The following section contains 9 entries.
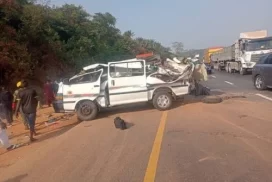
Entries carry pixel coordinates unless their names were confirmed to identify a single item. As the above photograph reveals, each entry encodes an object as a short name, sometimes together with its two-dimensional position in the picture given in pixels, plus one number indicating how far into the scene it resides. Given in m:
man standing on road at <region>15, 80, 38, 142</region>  5.30
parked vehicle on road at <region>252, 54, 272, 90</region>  8.63
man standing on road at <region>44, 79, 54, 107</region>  9.72
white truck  15.24
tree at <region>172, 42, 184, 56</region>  79.33
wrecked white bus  6.69
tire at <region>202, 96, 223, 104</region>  7.11
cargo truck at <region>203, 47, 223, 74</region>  31.59
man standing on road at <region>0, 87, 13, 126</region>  7.75
